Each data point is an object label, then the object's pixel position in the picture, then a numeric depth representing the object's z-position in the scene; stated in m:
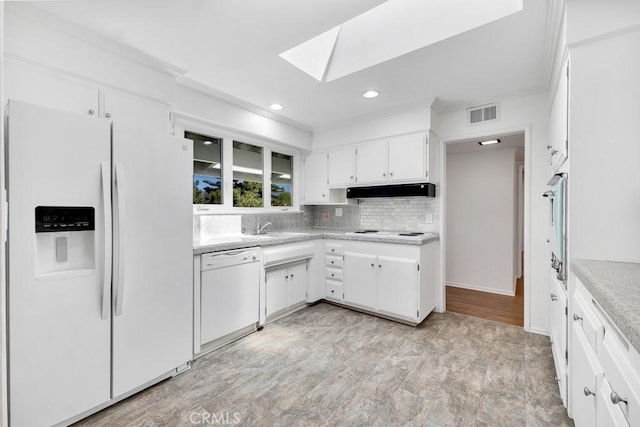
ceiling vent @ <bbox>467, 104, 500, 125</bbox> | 3.10
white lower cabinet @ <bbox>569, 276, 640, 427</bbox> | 0.83
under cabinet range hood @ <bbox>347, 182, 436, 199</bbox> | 3.30
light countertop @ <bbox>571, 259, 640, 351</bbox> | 0.82
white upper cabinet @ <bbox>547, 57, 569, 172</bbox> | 1.71
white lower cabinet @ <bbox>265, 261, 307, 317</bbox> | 3.14
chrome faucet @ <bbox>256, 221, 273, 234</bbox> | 3.74
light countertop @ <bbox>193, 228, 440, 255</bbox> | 2.56
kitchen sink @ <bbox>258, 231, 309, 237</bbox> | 3.55
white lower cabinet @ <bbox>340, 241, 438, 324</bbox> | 3.04
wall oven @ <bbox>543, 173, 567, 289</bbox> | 1.70
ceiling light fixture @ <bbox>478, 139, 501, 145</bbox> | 3.89
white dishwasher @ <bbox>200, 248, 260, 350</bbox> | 2.48
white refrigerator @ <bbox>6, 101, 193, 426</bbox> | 1.52
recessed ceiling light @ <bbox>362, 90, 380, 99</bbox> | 2.91
